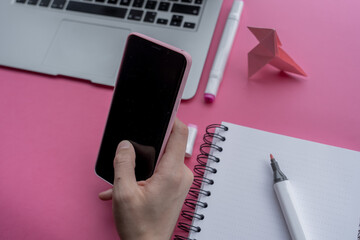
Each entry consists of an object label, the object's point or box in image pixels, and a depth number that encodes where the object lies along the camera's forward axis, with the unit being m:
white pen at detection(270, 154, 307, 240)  0.42
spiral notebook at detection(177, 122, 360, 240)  0.44
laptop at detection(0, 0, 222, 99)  0.62
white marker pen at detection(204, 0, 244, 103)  0.57
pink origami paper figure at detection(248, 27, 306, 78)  0.51
